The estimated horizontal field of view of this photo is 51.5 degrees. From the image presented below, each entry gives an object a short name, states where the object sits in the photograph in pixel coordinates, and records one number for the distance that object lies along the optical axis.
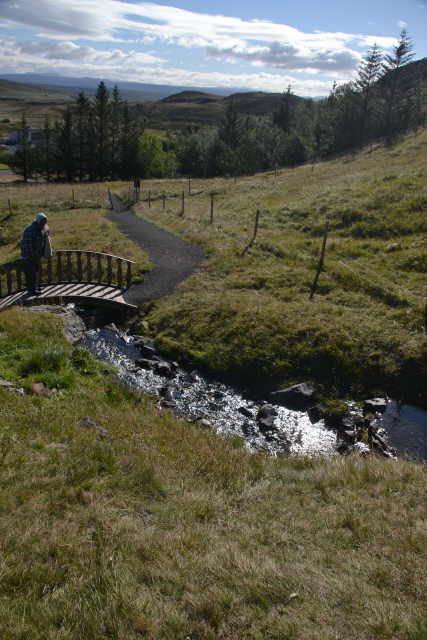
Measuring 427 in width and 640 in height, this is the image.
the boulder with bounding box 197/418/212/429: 12.46
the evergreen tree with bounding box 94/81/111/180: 79.44
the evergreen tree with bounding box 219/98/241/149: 90.12
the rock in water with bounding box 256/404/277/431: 13.03
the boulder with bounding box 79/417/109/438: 8.95
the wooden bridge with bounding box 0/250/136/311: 19.30
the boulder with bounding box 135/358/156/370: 16.09
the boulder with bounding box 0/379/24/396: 9.86
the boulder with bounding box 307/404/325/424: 13.61
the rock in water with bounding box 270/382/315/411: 14.25
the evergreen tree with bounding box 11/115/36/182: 79.19
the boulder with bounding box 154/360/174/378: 15.78
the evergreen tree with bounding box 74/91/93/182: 79.06
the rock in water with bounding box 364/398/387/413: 13.99
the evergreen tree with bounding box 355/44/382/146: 83.62
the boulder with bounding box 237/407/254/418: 13.66
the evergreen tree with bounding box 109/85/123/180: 82.06
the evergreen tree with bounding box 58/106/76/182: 78.25
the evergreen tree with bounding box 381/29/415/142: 81.81
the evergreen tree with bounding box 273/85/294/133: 103.62
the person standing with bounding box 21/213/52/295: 17.67
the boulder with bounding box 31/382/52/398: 10.24
